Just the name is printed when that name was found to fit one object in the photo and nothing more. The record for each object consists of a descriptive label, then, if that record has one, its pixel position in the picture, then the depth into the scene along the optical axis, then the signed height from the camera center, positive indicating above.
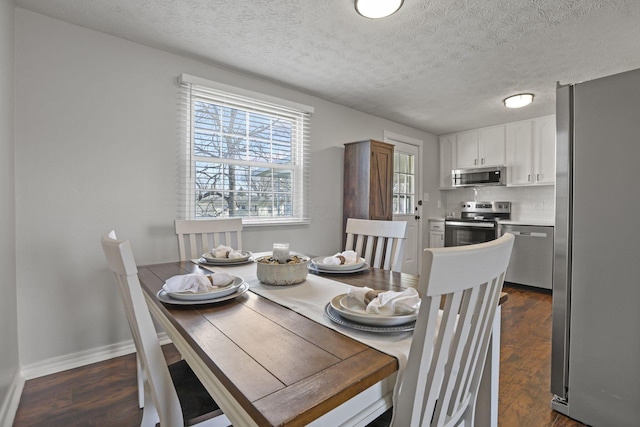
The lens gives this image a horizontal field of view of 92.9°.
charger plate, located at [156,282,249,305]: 1.07 -0.32
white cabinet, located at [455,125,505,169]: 4.46 +0.94
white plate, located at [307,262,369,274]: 1.55 -0.32
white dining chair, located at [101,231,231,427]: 0.81 -0.40
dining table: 0.58 -0.35
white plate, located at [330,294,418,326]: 0.85 -0.31
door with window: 4.45 +0.26
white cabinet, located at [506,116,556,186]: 4.02 +0.79
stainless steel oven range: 4.23 -0.21
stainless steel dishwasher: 3.76 -0.61
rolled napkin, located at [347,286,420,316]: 0.89 -0.28
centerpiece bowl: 1.30 -0.27
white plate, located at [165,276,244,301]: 1.08 -0.31
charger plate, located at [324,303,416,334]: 0.84 -0.33
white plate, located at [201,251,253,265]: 1.74 -0.29
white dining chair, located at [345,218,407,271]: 1.87 -0.21
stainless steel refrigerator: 1.41 -0.22
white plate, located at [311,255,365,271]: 1.55 -0.29
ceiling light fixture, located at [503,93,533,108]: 3.27 +1.19
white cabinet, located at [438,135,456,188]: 5.05 +0.83
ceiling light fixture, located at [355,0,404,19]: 1.77 +1.20
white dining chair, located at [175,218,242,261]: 2.02 -0.15
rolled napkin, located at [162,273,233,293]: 1.11 -0.28
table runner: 0.78 -0.34
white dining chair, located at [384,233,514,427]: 0.57 -0.25
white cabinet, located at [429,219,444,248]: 4.80 -0.39
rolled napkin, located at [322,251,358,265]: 1.61 -0.27
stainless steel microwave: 4.38 +0.49
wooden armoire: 3.40 +0.33
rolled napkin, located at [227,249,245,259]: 1.79 -0.27
